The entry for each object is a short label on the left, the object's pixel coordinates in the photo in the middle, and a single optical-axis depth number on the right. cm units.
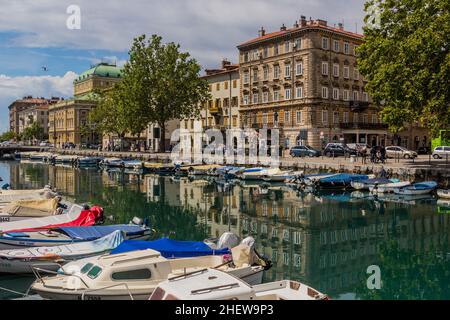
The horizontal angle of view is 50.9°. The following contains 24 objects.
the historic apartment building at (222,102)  9369
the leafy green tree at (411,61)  3972
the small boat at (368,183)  4547
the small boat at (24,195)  3281
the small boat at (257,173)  5631
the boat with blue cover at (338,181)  4806
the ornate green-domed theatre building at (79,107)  16312
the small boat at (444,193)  4023
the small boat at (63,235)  1947
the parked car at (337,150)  6962
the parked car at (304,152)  7200
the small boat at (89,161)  9006
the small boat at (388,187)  4411
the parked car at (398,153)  6619
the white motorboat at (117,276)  1409
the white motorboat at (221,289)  1157
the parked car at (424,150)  8318
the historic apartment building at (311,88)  7831
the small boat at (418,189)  4291
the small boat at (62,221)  2316
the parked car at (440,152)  6656
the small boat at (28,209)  2762
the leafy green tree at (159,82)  8519
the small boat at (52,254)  1788
